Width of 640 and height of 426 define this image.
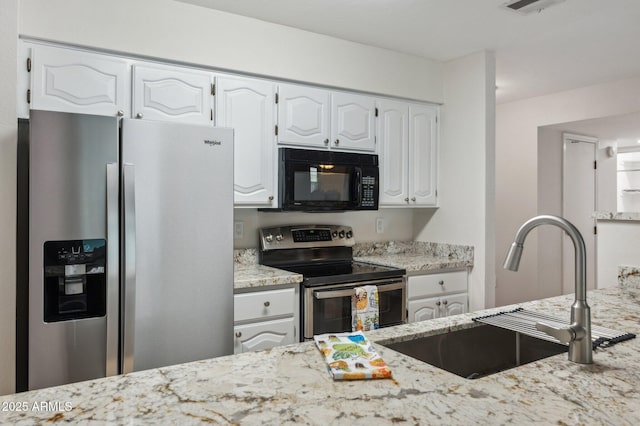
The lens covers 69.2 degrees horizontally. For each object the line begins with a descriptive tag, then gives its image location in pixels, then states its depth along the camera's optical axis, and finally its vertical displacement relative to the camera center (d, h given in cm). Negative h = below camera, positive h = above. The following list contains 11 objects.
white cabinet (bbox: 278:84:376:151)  300 +65
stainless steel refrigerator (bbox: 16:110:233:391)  188 -14
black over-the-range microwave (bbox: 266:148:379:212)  294 +23
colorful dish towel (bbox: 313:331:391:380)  104 -35
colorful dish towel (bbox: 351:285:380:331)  277 -57
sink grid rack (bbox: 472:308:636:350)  136 -35
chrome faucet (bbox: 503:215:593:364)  115 -22
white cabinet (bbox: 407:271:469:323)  319 -58
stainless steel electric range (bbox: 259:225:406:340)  269 -36
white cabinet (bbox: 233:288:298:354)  249 -58
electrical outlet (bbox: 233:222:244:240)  312 -10
